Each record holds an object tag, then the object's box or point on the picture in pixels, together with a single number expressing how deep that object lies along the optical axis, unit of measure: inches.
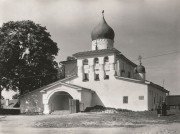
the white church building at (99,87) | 1290.6
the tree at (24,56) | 1401.3
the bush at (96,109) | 1252.3
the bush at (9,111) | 1511.1
